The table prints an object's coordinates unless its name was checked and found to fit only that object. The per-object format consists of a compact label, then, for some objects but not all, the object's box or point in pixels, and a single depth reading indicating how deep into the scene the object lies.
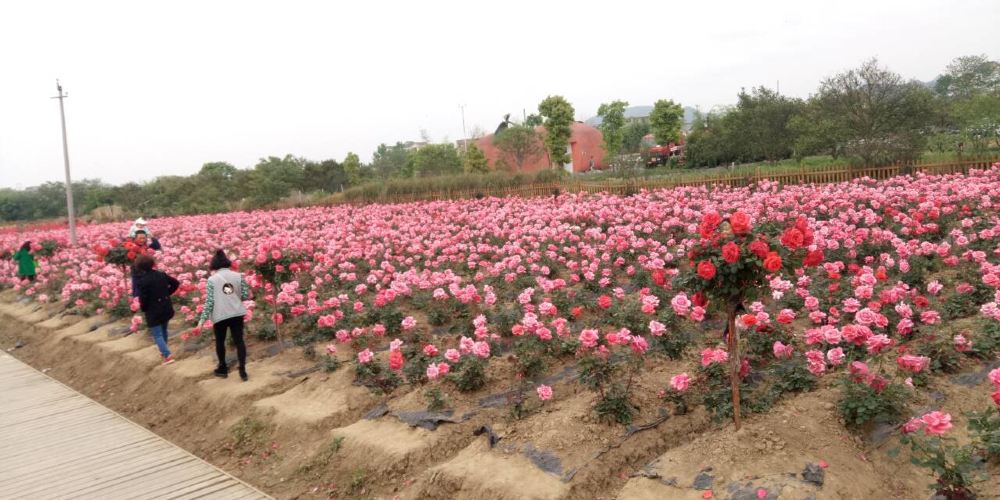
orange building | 59.16
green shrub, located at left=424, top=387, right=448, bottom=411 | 5.56
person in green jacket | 15.99
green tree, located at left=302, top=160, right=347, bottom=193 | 51.50
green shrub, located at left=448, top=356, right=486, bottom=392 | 5.78
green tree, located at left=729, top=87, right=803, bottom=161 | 30.75
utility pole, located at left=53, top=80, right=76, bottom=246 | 22.16
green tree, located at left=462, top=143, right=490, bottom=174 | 49.31
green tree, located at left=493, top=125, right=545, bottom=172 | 50.72
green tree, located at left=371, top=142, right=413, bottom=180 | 63.44
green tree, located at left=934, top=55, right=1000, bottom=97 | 46.75
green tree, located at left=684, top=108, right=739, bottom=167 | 34.66
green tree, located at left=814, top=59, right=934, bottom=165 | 22.17
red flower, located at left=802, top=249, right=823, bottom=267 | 3.80
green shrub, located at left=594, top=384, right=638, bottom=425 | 4.75
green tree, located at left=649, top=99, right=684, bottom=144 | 47.81
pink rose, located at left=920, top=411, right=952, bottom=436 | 3.16
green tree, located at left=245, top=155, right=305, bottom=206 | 35.09
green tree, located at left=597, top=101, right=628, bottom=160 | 51.72
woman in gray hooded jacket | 7.11
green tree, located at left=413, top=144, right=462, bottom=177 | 50.66
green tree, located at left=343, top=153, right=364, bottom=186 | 54.81
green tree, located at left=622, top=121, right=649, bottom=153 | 56.69
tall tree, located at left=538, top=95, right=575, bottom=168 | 45.97
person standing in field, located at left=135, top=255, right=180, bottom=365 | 8.27
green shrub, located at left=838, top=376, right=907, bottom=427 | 3.99
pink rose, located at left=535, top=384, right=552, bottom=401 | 4.90
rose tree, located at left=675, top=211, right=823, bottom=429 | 3.76
